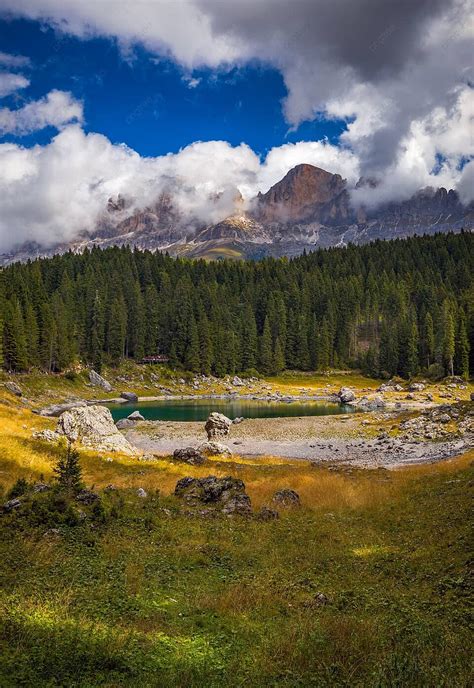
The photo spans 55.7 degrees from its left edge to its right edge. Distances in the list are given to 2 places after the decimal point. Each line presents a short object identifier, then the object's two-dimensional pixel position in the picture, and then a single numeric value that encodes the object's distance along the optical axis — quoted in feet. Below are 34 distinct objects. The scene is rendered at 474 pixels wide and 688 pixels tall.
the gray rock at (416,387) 324.41
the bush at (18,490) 62.08
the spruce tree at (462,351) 366.70
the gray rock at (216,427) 166.40
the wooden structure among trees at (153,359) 436.35
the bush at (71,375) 340.31
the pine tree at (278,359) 460.55
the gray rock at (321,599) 37.40
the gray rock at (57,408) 247.29
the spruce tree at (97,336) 396.37
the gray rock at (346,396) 320.91
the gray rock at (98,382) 355.46
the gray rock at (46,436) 120.44
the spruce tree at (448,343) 367.25
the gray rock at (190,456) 120.49
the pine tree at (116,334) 418.92
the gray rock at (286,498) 75.97
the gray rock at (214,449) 138.51
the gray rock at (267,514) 66.80
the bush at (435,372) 376.27
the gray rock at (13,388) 266.83
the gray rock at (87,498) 63.21
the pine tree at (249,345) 462.19
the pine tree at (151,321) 453.99
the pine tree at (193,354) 434.71
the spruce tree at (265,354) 460.14
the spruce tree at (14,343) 301.63
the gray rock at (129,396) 342.03
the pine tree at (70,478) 66.08
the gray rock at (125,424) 208.22
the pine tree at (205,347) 437.99
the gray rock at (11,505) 55.57
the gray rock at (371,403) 284.00
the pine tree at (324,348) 473.26
